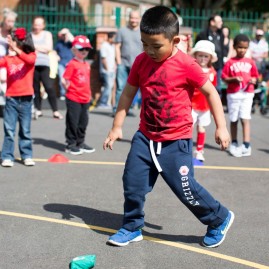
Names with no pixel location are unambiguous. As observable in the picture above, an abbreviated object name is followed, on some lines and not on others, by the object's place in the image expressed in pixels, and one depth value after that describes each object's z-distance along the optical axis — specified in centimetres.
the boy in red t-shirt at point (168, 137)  534
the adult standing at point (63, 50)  1631
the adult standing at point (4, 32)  1040
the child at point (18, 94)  834
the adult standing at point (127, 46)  1329
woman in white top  1262
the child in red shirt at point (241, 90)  977
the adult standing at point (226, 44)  1510
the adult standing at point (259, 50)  1589
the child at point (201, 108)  888
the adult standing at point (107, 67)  1582
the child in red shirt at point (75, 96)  960
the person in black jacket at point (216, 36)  1452
